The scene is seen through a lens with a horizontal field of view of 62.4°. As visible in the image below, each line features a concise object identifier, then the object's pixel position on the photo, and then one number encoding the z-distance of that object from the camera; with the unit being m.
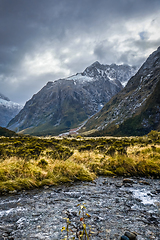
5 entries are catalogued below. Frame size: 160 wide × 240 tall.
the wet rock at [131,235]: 4.66
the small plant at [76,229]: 4.73
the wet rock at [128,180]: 10.72
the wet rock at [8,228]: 5.14
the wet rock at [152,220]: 5.63
